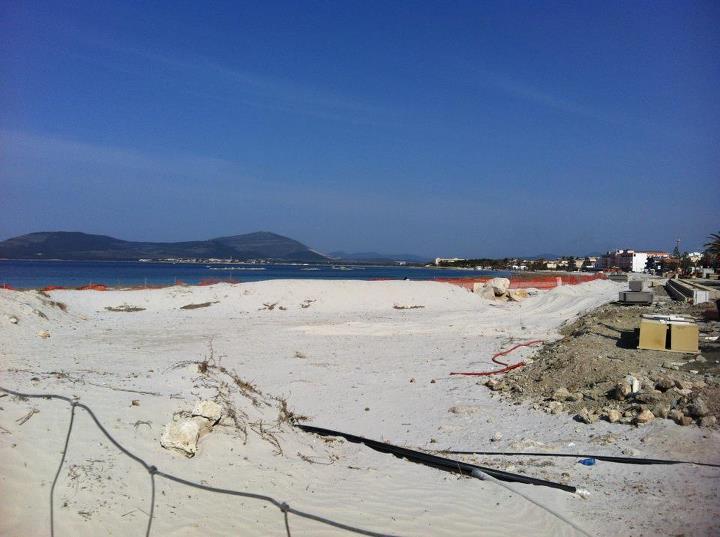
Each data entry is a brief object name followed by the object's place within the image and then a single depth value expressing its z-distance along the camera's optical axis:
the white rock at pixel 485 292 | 33.69
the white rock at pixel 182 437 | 5.88
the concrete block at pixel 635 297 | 24.03
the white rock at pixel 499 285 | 33.97
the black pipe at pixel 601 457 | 6.80
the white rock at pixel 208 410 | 6.38
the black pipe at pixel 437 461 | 6.31
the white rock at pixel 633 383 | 9.07
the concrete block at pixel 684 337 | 12.14
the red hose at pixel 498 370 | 12.70
